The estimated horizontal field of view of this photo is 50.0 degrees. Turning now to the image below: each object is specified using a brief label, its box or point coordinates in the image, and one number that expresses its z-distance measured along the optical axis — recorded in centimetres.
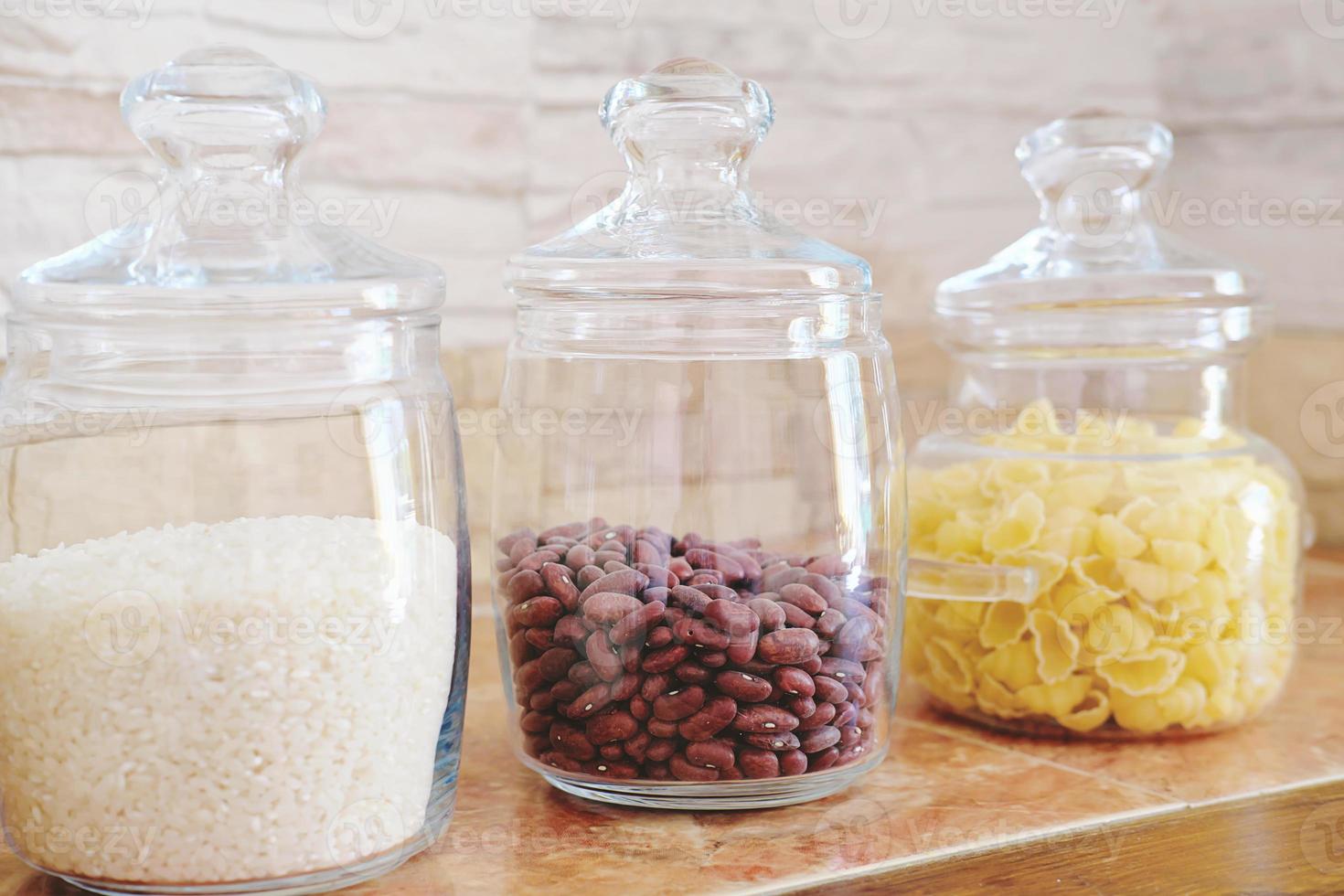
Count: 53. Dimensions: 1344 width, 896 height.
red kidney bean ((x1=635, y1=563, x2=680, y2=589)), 67
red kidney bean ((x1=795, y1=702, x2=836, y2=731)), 68
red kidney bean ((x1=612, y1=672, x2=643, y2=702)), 67
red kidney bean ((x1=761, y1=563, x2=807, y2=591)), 69
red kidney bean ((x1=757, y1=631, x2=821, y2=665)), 66
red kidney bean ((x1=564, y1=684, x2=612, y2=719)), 68
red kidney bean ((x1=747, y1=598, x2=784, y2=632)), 67
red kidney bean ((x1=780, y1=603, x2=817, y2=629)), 67
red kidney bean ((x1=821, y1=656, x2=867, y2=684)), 69
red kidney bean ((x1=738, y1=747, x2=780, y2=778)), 68
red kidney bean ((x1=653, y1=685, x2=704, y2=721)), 66
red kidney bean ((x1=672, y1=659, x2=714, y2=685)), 66
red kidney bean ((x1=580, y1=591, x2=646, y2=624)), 67
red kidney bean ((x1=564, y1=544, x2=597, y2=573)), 68
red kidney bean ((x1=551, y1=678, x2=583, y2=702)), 68
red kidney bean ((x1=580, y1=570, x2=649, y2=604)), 67
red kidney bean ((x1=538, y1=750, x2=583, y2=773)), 70
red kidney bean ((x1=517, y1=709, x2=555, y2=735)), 71
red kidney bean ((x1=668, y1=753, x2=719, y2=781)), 68
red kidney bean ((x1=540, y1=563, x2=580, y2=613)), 68
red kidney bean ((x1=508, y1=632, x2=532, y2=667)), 70
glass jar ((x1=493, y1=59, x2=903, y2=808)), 67
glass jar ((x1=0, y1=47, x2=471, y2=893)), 57
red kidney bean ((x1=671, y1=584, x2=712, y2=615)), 66
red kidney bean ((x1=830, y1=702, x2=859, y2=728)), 70
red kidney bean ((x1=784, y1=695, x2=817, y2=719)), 68
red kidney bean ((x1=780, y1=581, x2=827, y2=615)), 68
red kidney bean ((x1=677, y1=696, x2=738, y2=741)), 66
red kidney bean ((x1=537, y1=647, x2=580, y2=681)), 68
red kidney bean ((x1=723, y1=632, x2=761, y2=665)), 66
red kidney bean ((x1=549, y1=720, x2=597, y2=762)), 69
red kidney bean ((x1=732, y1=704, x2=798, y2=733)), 67
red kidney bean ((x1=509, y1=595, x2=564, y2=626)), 68
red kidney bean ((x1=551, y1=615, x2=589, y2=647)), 68
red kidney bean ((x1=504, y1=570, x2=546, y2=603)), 69
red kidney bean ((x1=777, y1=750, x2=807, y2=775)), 69
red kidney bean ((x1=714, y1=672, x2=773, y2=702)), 66
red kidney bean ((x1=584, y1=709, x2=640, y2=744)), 67
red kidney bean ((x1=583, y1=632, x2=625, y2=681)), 67
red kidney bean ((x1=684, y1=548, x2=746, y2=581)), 68
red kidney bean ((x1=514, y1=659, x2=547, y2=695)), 70
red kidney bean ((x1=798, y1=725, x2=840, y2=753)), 69
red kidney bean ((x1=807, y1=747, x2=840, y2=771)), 70
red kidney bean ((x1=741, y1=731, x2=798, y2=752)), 68
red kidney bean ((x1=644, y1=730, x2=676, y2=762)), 68
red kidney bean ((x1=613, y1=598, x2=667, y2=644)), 67
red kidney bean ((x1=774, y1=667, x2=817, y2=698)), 67
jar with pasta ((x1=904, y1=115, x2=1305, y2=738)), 83
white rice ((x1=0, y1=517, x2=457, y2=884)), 56
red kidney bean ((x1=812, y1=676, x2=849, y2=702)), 68
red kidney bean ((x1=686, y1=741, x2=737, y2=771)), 67
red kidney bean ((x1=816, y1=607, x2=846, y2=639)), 68
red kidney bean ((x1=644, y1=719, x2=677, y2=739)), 67
